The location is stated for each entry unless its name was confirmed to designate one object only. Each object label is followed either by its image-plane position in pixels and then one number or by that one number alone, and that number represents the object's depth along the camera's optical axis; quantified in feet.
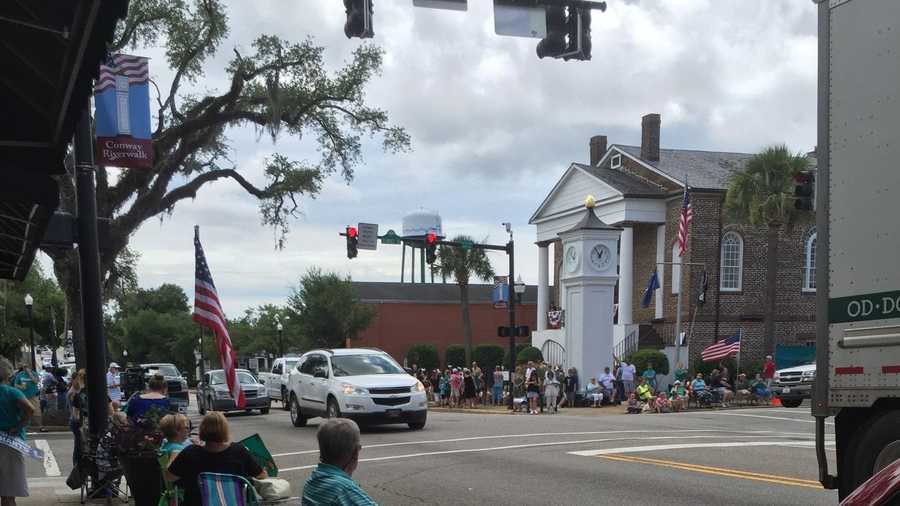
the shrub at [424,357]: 185.37
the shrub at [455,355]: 182.80
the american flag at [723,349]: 109.40
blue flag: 126.41
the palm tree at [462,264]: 175.01
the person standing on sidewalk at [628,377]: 109.81
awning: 20.04
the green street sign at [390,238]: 100.94
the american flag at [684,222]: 113.91
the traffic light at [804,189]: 28.71
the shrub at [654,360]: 125.39
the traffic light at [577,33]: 37.70
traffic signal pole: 106.52
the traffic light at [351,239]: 100.63
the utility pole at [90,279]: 33.60
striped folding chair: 18.97
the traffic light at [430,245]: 100.68
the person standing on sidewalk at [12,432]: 27.71
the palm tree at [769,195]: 117.19
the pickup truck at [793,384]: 77.30
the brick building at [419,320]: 206.28
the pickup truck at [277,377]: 121.39
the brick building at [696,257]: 134.72
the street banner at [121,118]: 45.57
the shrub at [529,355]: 138.62
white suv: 62.59
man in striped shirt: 14.01
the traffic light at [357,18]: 33.91
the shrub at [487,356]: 176.96
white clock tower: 107.24
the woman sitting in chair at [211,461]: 19.85
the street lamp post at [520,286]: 128.20
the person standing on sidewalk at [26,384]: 44.01
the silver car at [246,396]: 101.09
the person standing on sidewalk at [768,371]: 106.32
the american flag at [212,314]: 33.04
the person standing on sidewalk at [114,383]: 67.62
